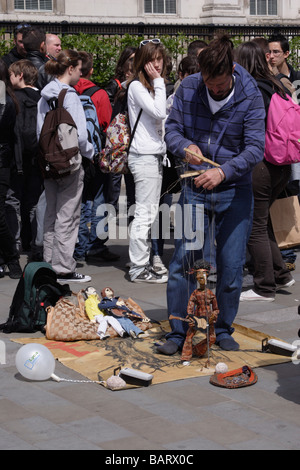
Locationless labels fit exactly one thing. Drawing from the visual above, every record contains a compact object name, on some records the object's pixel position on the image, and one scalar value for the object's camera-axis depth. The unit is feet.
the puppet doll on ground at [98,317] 20.44
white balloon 17.15
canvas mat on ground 17.94
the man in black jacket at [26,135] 28.14
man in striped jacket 18.58
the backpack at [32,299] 21.01
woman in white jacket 24.94
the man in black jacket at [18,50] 33.24
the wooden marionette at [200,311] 18.35
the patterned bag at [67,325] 20.21
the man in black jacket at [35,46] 31.83
